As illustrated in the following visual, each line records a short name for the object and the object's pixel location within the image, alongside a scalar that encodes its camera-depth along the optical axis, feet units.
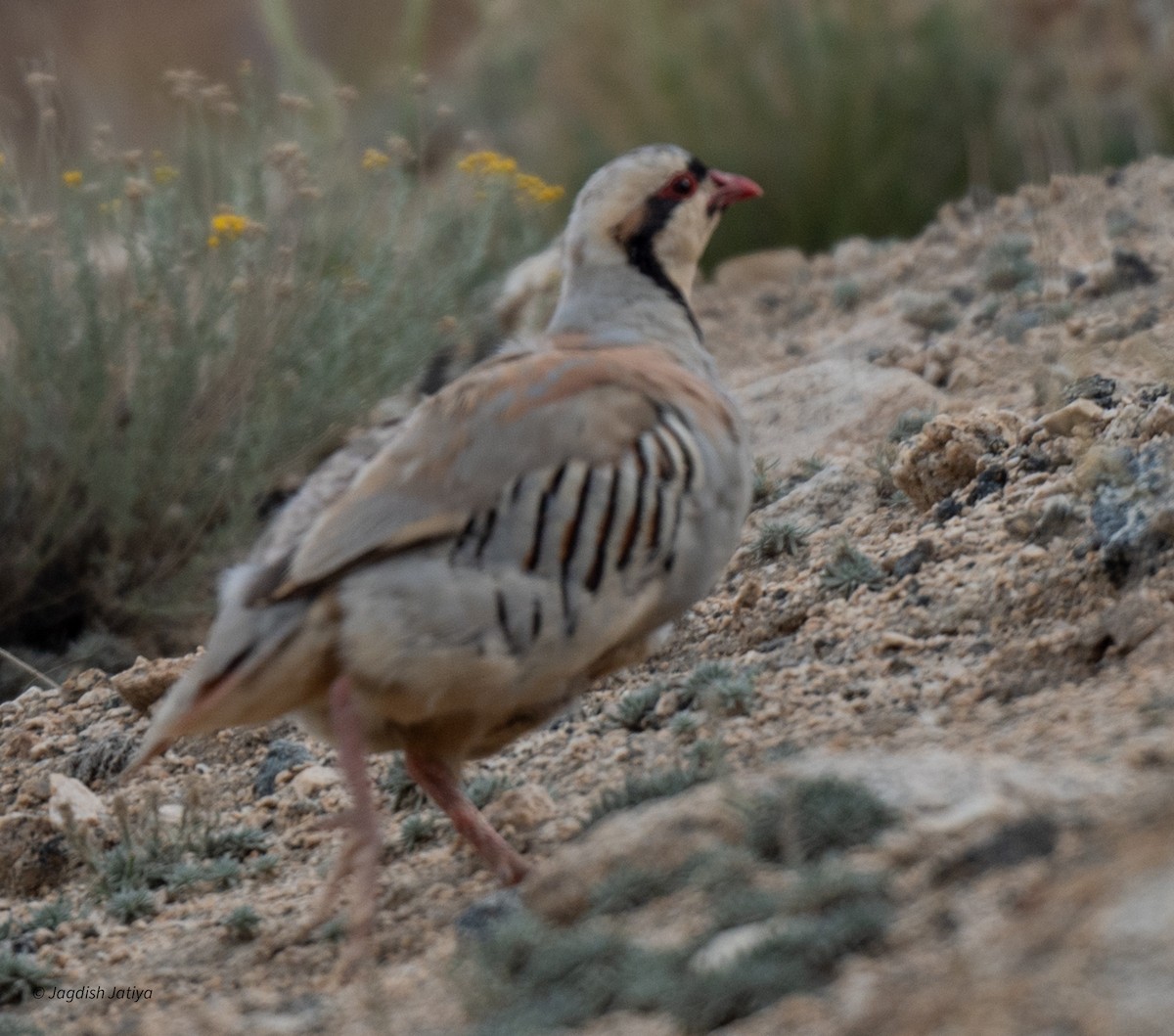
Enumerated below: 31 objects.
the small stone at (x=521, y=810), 26.91
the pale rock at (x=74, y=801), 30.63
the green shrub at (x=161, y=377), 41.75
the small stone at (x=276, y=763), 32.12
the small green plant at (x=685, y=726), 28.25
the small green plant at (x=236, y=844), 30.04
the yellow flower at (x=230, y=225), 40.65
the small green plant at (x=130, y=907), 28.58
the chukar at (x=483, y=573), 23.32
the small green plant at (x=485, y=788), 28.86
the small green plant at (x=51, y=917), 28.50
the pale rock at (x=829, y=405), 40.52
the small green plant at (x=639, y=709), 29.76
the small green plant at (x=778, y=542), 34.60
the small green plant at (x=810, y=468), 38.19
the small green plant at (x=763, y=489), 37.83
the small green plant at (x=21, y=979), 26.55
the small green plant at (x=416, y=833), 28.17
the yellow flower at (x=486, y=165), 49.55
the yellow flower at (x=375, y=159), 44.80
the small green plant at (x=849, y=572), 31.09
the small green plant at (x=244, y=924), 26.08
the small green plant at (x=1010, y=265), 47.78
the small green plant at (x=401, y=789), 30.25
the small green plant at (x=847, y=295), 53.52
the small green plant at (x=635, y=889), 21.27
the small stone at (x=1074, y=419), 32.09
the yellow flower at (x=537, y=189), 49.83
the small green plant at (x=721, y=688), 28.30
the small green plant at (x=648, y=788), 25.12
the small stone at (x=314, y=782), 31.19
